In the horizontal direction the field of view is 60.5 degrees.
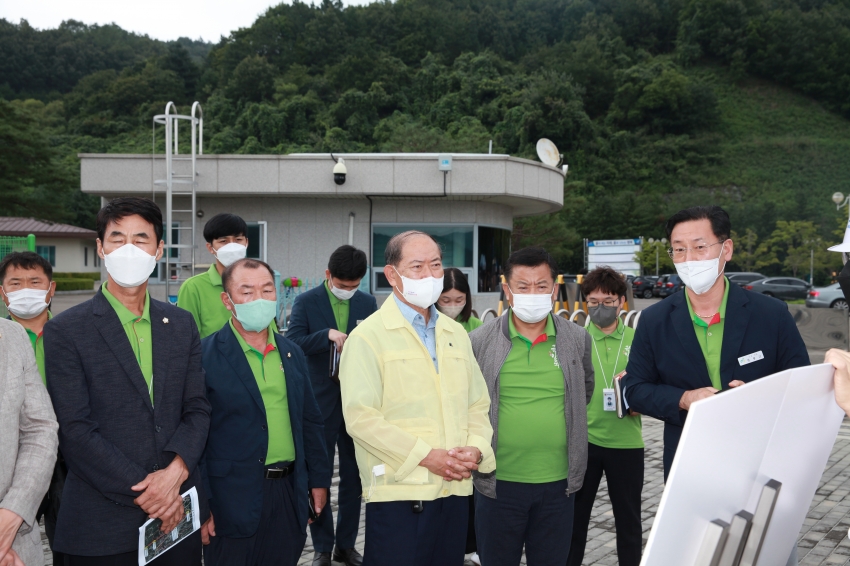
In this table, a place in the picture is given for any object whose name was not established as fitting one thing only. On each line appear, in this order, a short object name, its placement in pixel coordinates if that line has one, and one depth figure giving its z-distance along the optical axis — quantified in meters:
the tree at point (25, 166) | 30.59
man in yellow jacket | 2.98
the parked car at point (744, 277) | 43.28
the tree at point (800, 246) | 54.91
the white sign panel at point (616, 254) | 36.25
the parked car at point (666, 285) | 41.38
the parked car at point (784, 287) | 39.75
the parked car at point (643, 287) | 44.12
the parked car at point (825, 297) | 30.64
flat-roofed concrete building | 18.45
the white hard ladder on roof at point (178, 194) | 16.62
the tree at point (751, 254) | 58.22
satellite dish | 22.69
